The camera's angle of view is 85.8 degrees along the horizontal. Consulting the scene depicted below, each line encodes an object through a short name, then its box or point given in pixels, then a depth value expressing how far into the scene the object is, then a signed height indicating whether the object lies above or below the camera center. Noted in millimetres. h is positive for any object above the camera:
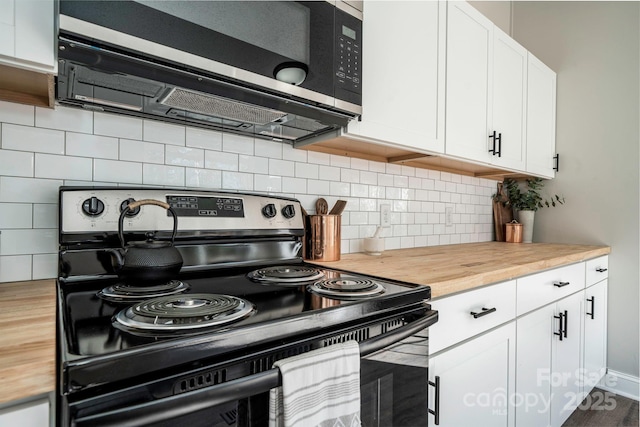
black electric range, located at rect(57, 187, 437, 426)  494 -206
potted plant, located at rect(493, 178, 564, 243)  2578 +100
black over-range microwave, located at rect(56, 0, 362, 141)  768 +382
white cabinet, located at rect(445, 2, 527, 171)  1688 +668
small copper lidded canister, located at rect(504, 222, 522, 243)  2514 -142
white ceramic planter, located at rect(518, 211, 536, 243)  2570 -83
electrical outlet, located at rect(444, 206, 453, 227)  2254 -26
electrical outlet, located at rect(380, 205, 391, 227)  1860 -20
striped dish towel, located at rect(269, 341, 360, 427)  621 -340
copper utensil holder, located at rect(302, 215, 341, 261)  1412 -109
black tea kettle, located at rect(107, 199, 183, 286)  842 -131
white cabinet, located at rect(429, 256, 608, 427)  1095 -556
